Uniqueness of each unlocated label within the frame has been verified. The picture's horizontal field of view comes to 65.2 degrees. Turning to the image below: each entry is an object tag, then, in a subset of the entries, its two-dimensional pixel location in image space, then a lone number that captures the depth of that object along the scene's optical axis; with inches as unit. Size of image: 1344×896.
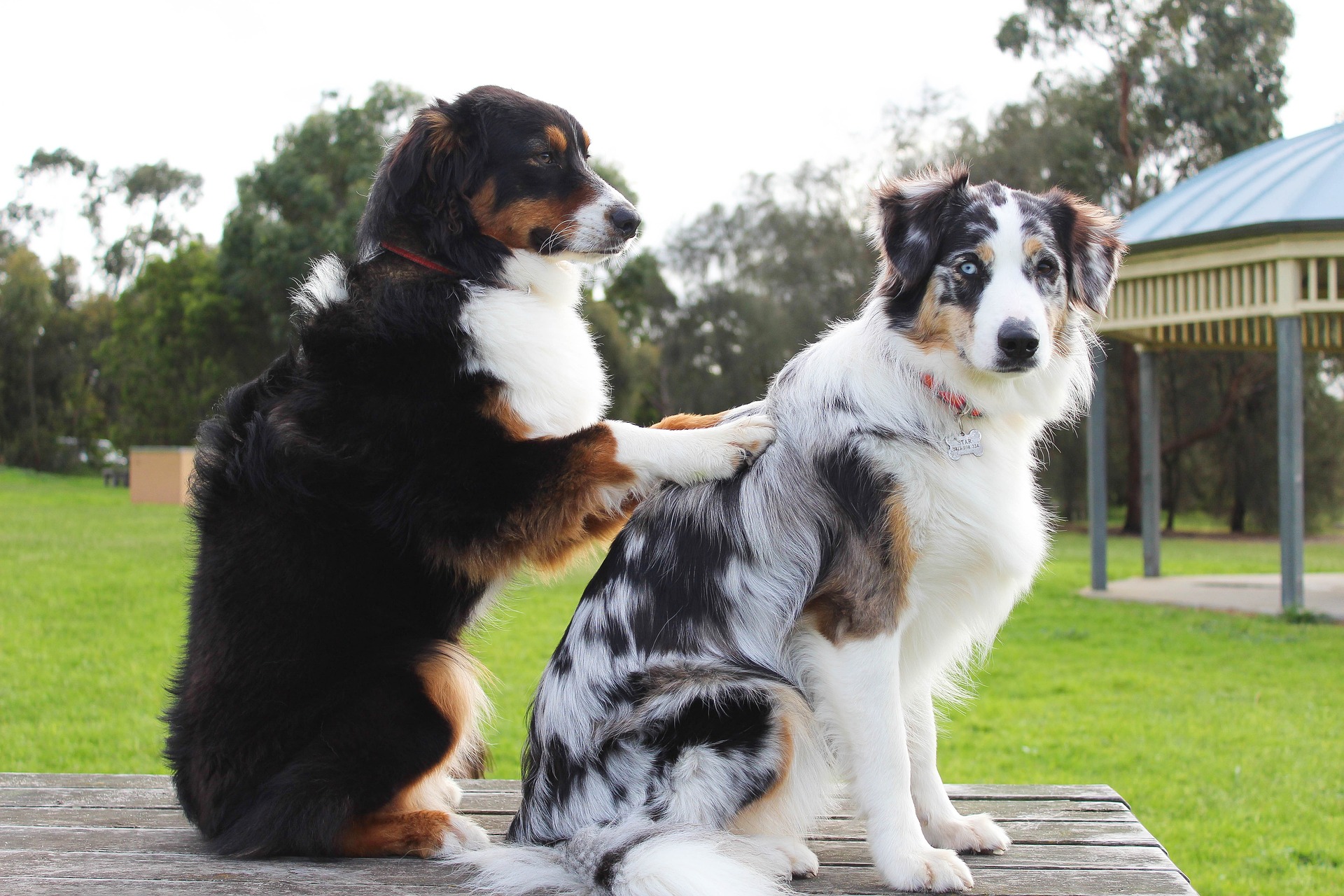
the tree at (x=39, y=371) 2086.6
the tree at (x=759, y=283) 1244.5
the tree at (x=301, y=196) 1184.8
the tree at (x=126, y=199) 2551.7
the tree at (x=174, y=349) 1395.2
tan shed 1202.6
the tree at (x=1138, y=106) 1050.1
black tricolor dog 109.3
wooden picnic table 103.6
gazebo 415.8
